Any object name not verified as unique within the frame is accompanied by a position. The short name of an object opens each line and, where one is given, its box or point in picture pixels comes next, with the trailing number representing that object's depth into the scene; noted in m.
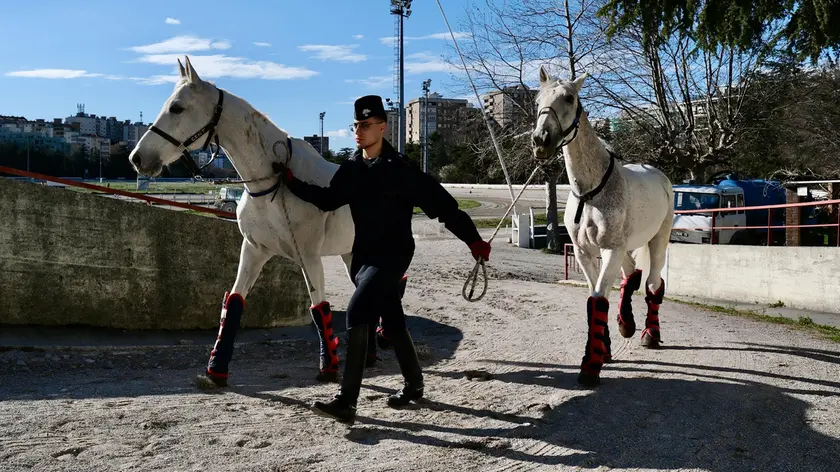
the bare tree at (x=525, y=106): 24.22
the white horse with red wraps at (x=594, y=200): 6.03
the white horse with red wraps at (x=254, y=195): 5.65
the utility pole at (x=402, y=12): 35.31
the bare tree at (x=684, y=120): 27.77
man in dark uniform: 4.87
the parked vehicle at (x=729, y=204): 25.08
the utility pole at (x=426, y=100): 58.35
